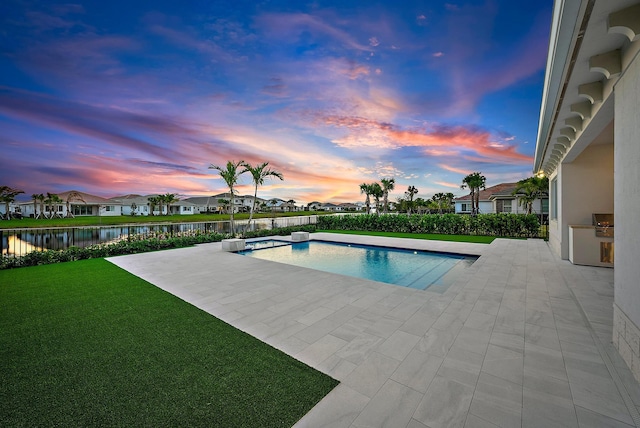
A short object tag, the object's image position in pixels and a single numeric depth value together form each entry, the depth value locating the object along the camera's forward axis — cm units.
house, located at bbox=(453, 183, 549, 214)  2236
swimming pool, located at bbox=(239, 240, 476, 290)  666
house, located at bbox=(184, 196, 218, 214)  5434
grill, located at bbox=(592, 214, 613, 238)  616
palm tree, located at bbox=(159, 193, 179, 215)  4363
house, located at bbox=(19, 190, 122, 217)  3881
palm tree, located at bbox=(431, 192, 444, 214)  3994
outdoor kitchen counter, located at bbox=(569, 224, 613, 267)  611
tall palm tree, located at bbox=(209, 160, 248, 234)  1260
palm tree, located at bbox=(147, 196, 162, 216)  4431
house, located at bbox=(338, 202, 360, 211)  8838
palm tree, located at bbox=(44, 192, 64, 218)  3778
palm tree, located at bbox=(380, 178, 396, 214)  3431
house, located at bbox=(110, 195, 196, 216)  4662
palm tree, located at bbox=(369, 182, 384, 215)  3516
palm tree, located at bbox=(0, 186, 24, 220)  3032
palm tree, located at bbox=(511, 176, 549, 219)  1714
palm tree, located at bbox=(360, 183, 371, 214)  3522
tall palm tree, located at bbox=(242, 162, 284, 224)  1300
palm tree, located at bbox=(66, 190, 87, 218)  3931
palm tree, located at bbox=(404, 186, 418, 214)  4594
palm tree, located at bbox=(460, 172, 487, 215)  2500
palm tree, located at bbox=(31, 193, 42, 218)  3750
